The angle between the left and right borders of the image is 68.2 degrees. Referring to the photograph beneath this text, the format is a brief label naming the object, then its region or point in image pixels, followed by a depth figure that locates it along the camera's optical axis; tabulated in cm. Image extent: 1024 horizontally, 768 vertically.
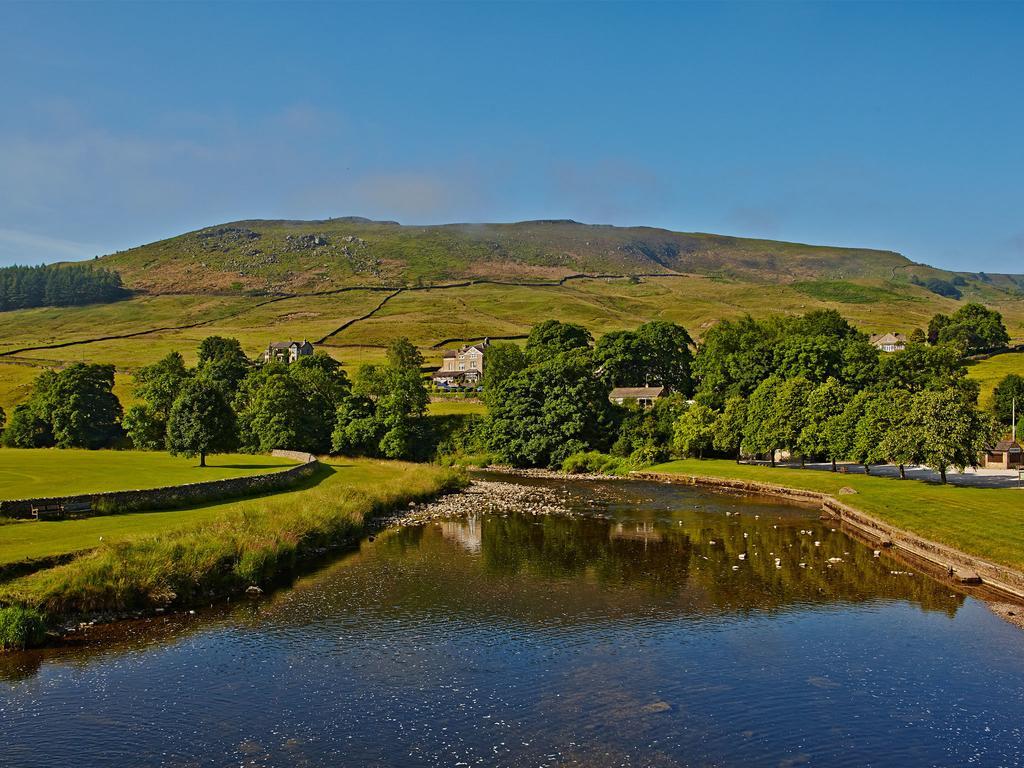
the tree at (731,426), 9400
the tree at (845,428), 7856
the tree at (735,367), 10731
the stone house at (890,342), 18288
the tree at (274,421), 9750
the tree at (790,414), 8550
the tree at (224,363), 12512
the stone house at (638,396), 12188
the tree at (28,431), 9769
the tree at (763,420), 8644
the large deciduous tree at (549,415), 10025
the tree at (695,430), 9619
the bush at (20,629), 2841
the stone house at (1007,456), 8994
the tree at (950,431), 6531
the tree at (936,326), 17688
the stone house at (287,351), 17112
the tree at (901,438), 6788
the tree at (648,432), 9788
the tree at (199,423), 7050
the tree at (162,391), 9806
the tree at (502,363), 12875
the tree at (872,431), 7438
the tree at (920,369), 9452
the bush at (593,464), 9544
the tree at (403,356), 15275
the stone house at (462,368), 15825
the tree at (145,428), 9425
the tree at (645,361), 13662
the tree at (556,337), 14149
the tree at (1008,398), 10931
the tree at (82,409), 9850
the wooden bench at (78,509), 4522
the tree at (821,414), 8244
